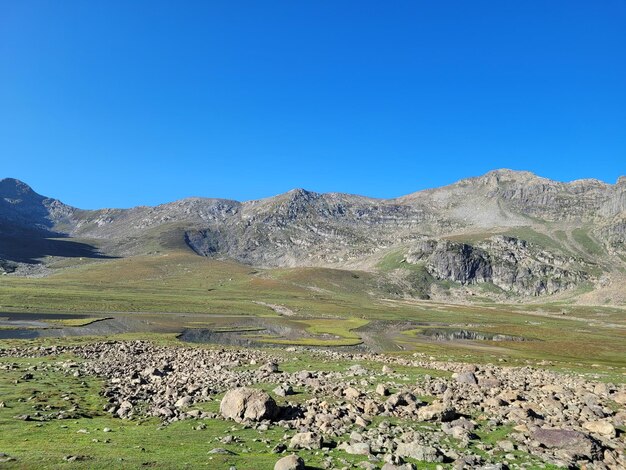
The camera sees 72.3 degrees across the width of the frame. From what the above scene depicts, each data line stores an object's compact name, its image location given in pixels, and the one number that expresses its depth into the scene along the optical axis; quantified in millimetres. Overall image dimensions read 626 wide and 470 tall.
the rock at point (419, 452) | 21555
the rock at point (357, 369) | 45938
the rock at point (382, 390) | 35141
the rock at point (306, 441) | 22562
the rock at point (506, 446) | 23669
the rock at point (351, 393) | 33738
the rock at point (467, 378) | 41500
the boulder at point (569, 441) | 23047
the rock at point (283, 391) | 34309
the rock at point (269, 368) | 45056
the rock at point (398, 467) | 19305
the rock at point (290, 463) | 18438
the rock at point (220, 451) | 20950
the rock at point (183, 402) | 30794
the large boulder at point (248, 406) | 27125
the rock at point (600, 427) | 27078
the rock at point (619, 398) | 37162
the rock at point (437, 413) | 28469
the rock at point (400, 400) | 31125
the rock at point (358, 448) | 21938
